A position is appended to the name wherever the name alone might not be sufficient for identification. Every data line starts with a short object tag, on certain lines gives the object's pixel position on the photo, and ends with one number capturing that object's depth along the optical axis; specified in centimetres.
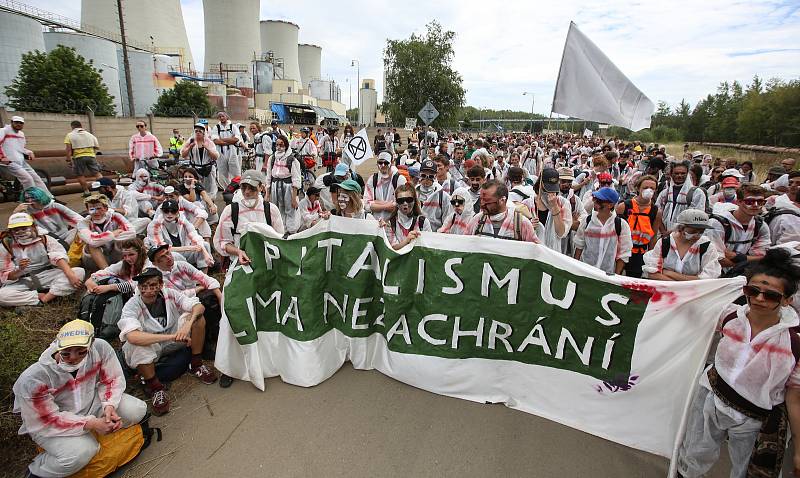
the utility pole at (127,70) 2011
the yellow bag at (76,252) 573
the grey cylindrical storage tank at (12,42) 3161
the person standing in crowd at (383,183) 652
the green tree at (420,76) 3048
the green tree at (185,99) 3695
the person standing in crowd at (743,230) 432
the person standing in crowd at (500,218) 381
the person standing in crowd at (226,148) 1028
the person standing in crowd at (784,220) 456
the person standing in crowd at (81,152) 998
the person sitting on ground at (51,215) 568
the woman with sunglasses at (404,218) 441
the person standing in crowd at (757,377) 221
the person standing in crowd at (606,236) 427
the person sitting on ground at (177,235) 552
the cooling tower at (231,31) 5091
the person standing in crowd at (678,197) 607
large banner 302
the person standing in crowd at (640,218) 488
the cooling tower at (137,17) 4434
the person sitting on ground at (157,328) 362
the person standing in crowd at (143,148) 952
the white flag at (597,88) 464
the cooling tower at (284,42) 6650
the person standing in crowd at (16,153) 841
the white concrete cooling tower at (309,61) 8619
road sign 1423
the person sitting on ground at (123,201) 669
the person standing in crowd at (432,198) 591
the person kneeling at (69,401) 270
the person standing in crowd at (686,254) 345
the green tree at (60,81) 2323
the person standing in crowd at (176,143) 1497
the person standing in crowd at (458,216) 467
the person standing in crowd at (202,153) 909
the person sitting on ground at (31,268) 502
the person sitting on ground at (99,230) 549
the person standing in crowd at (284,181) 820
